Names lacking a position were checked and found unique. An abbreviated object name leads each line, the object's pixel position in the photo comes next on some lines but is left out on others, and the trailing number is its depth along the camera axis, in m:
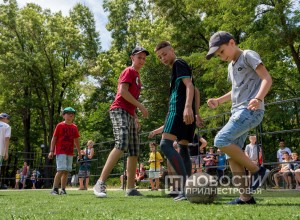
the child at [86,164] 13.97
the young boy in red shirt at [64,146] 7.86
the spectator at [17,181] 21.91
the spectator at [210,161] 11.22
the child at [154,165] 11.72
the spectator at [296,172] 9.28
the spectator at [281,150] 10.55
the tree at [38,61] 31.77
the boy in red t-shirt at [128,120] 5.60
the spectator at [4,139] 8.18
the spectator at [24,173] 21.24
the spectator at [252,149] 10.55
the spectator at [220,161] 11.79
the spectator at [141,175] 14.17
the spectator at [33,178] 21.03
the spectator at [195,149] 9.97
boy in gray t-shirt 3.77
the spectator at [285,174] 9.73
